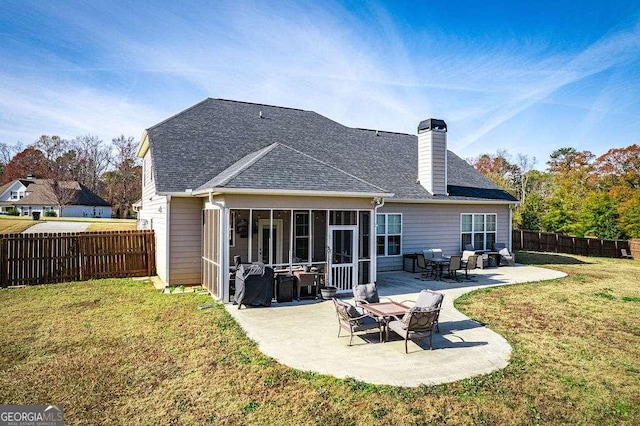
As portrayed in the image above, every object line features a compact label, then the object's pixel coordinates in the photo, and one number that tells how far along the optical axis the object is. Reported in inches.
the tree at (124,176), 1900.8
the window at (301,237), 499.2
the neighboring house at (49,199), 1893.6
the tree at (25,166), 2269.2
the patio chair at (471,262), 546.6
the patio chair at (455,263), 505.7
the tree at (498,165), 1798.7
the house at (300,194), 399.9
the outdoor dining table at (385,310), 274.1
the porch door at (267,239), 487.2
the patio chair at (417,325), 250.1
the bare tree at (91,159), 2025.1
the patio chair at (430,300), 276.6
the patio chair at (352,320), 267.6
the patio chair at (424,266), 545.6
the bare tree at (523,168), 1753.6
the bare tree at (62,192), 1814.7
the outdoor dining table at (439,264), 520.1
